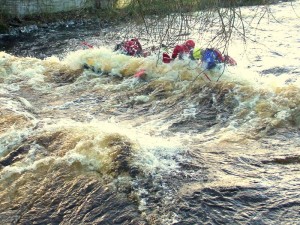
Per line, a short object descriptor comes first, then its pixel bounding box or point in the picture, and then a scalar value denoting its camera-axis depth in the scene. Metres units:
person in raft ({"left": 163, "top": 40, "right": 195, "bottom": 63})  8.85
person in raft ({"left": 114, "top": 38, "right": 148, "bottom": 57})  9.89
